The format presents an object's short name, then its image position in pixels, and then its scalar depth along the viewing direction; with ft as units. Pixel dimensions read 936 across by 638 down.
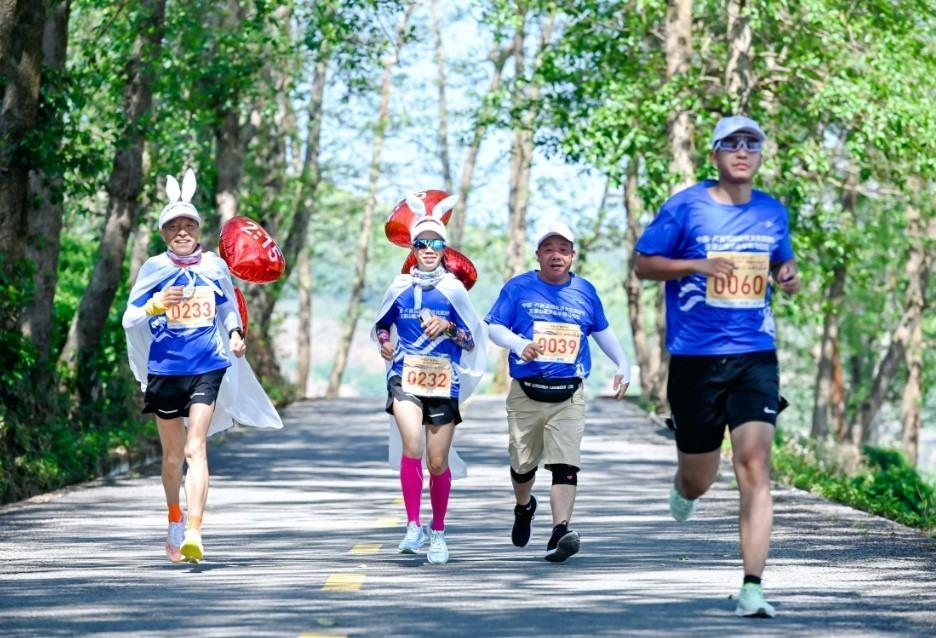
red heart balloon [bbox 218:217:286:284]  48.16
